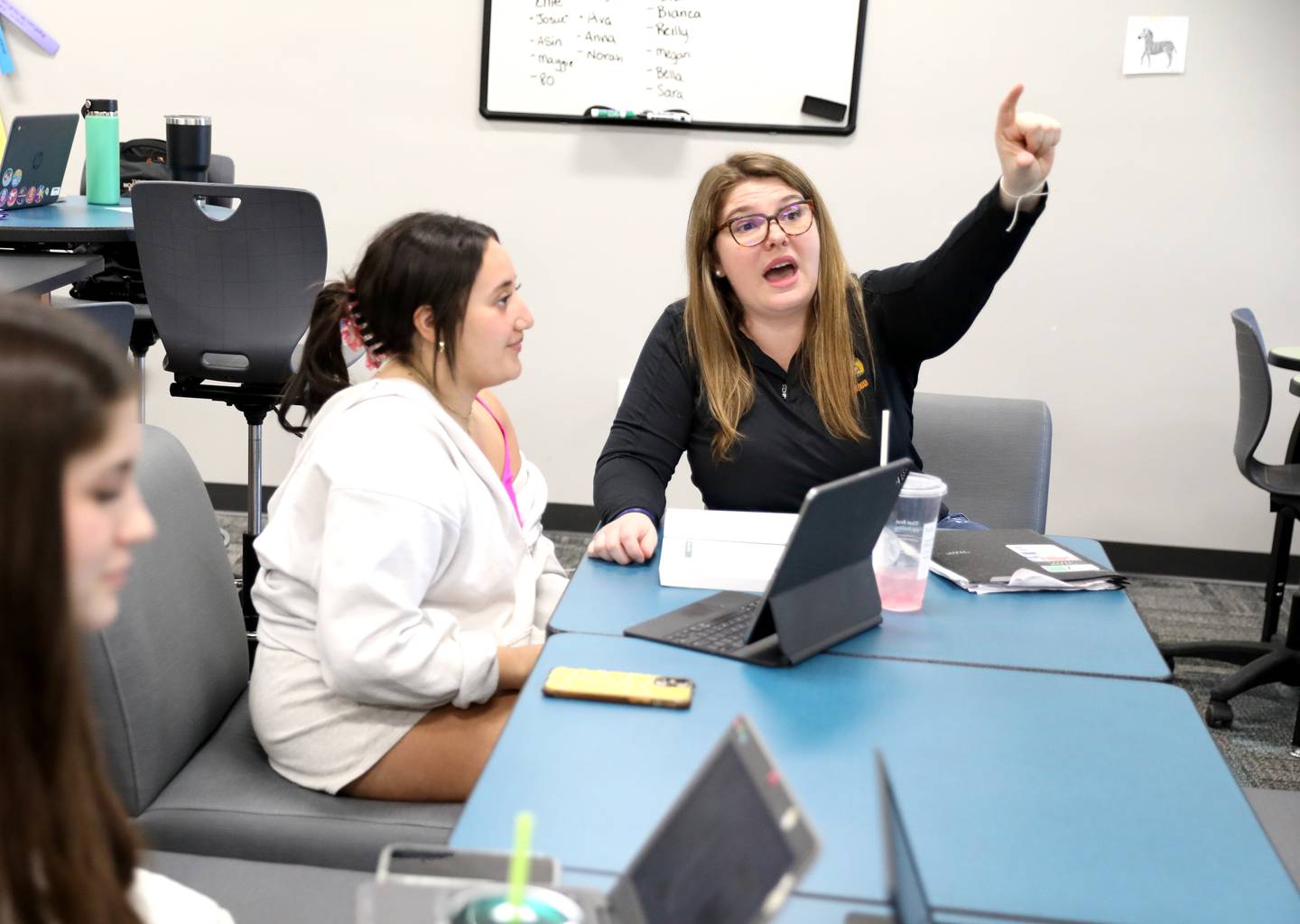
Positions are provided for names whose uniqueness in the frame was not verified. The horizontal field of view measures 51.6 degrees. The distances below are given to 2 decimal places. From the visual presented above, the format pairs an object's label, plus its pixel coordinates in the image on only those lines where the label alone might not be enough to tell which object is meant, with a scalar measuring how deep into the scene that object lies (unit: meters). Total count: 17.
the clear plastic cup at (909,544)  1.67
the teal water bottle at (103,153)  3.21
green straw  0.77
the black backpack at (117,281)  3.19
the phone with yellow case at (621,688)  1.35
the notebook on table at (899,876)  0.89
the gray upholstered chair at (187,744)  1.51
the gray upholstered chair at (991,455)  2.53
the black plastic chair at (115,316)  2.28
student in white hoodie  1.56
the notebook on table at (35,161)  3.06
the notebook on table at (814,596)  1.42
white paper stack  1.76
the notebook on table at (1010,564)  1.79
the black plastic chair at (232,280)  2.76
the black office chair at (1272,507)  3.12
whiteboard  3.80
